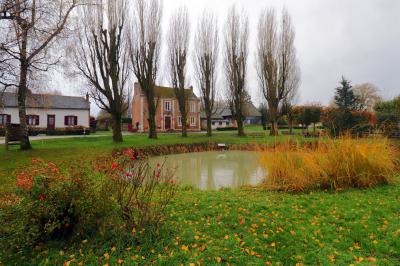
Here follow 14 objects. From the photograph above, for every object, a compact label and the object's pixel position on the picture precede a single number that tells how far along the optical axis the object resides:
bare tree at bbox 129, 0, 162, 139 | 16.44
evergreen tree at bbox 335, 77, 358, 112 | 27.88
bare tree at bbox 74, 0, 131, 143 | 13.78
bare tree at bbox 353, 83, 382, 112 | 37.38
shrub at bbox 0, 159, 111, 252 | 2.47
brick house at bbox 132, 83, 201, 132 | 31.97
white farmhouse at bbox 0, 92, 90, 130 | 24.61
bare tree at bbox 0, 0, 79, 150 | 6.31
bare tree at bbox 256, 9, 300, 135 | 21.27
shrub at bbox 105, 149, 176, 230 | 2.82
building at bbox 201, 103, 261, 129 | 47.41
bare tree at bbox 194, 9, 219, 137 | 20.80
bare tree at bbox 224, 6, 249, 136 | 21.06
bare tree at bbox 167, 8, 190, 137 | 19.41
